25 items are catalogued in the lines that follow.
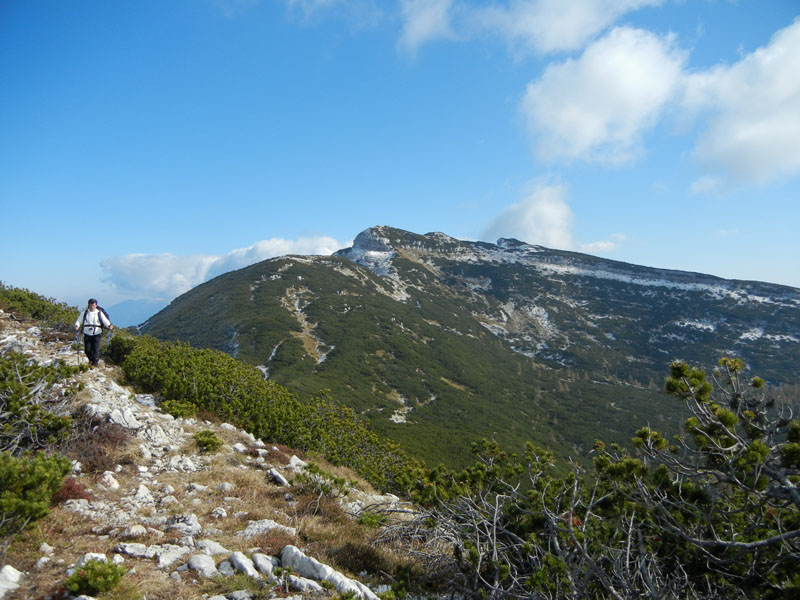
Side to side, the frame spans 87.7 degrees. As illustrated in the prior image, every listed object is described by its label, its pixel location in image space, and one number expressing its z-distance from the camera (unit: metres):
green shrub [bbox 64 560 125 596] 4.00
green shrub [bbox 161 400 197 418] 11.18
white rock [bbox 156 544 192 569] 5.04
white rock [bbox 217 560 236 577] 4.99
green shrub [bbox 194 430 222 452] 9.44
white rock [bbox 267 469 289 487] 8.71
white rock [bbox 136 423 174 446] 9.21
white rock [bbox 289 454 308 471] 10.24
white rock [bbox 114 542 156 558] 5.06
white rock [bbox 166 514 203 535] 5.99
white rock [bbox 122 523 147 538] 5.55
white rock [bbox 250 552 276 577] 5.14
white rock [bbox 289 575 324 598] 4.82
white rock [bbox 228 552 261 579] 4.98
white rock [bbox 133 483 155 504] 6.81
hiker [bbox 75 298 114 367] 12.02
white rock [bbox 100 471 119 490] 7.04
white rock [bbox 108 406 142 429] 9.20
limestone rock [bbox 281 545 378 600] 4.97
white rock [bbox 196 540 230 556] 5.44
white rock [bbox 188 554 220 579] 4.89
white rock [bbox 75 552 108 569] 4.53
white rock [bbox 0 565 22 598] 4.07
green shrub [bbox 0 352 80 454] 7.45
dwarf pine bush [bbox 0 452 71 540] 4.54
